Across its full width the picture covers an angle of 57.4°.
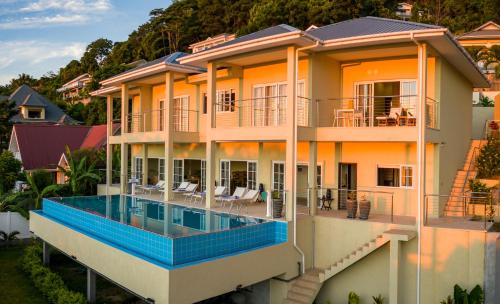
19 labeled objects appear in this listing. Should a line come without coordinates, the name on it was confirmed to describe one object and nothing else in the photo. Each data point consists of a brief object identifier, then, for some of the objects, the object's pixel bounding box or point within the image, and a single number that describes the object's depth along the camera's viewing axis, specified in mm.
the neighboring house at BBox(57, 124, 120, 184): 38312
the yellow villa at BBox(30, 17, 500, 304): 13422
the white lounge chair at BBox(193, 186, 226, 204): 20836
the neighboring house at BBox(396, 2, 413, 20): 66175
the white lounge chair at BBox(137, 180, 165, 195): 24984
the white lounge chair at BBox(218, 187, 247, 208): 18777
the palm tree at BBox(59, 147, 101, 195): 28219
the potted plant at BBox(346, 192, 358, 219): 15742
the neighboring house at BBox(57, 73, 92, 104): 80381
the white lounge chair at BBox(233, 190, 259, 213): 19348
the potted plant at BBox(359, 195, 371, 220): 15594
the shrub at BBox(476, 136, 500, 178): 19094
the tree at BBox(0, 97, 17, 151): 45344
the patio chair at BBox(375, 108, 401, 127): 16911
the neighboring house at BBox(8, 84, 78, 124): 55750
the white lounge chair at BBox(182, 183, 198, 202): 22428
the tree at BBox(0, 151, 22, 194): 33125
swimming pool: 12570
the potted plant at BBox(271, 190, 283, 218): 16062
